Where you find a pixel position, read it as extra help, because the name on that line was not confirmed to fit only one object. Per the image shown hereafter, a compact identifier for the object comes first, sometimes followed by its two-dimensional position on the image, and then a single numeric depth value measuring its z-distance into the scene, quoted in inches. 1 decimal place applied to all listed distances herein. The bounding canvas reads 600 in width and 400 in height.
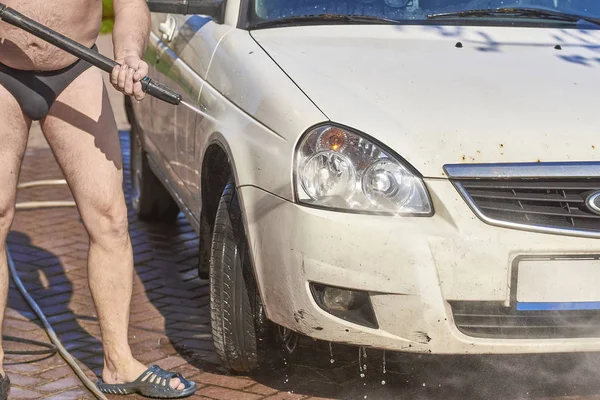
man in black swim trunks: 319.0
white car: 293.9
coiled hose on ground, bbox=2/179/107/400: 349.4
